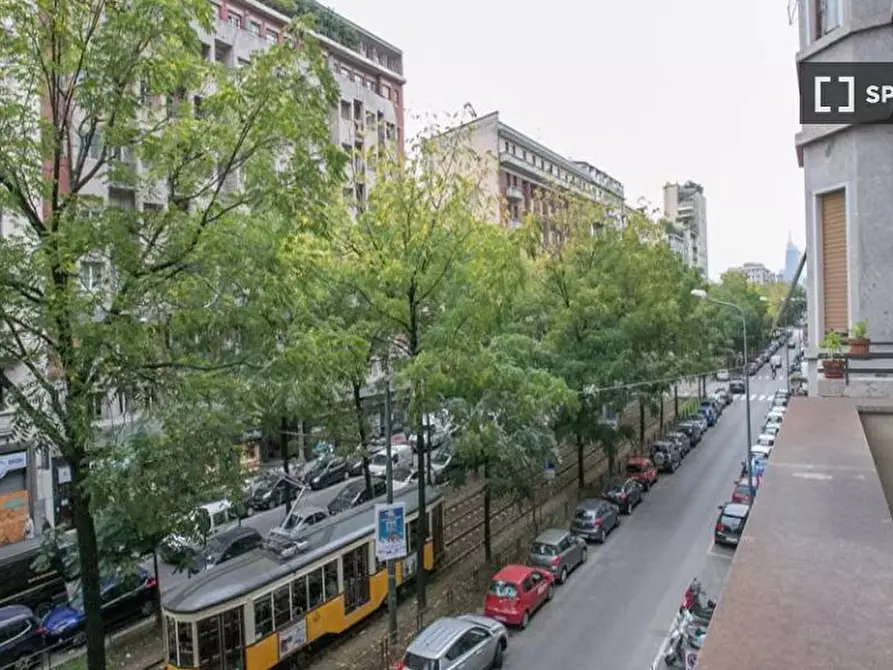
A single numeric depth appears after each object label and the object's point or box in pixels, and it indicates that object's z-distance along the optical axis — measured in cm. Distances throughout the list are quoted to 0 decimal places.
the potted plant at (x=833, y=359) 1140
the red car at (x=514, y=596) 1705
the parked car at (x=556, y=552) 2003
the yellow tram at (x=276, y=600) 1287
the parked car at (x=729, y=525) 2216
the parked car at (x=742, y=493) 2551
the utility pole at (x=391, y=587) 1541
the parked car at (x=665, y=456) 3400
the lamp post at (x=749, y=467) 2435
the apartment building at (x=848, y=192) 1206
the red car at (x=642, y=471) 3067
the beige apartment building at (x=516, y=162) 5919
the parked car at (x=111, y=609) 1627
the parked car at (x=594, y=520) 2372
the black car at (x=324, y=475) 3067
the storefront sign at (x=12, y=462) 2400
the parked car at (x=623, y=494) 2711
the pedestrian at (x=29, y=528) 2462
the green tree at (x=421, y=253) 1541
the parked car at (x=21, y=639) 1505
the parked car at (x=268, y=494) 2782
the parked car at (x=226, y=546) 1859
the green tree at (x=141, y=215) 817
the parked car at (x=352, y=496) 2368
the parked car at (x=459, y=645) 1312
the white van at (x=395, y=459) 3188
